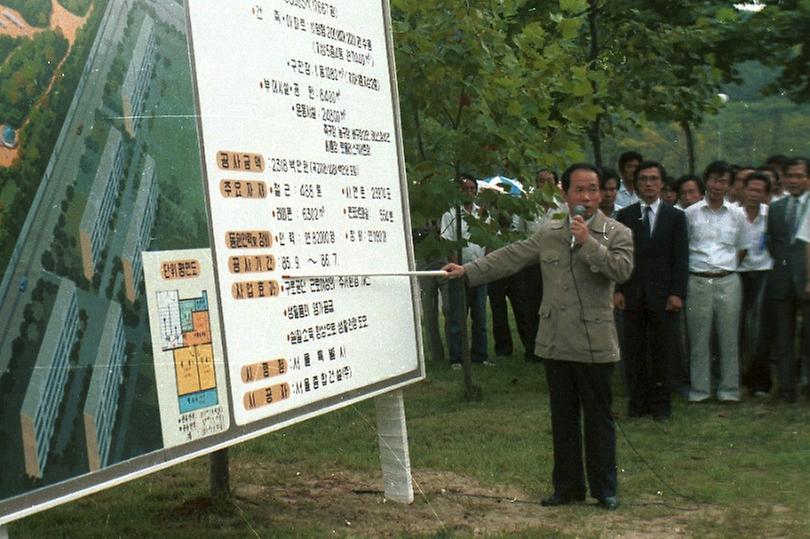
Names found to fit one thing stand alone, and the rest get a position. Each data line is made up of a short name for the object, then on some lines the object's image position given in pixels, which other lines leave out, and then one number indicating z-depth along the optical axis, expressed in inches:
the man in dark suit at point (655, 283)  511.5
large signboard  222.1
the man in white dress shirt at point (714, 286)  550.3
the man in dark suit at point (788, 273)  526.0
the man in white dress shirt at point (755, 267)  560.1
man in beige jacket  348.2
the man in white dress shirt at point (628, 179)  607.2
